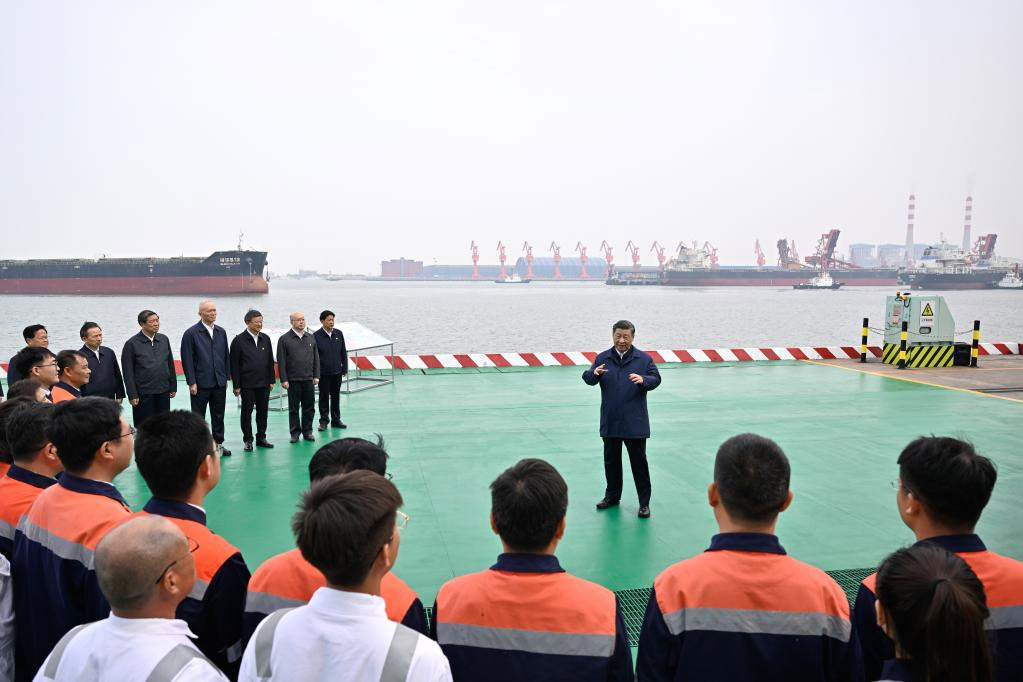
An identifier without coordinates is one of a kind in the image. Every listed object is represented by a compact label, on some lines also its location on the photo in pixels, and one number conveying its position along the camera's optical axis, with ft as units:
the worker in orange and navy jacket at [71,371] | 20.04
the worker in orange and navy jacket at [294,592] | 7.14
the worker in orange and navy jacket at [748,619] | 6.96
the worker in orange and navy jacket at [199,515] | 7.91
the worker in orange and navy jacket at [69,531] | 8.46
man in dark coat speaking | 19.99
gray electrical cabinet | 50.39
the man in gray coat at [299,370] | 28.09
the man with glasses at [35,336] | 22.13
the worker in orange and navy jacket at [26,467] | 9.87
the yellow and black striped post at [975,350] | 49.19
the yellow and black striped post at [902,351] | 49.34
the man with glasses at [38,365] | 18.51
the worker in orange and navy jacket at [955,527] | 7.43
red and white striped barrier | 48.44
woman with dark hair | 5.23
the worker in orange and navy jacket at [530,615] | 6.70
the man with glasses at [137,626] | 5.72
